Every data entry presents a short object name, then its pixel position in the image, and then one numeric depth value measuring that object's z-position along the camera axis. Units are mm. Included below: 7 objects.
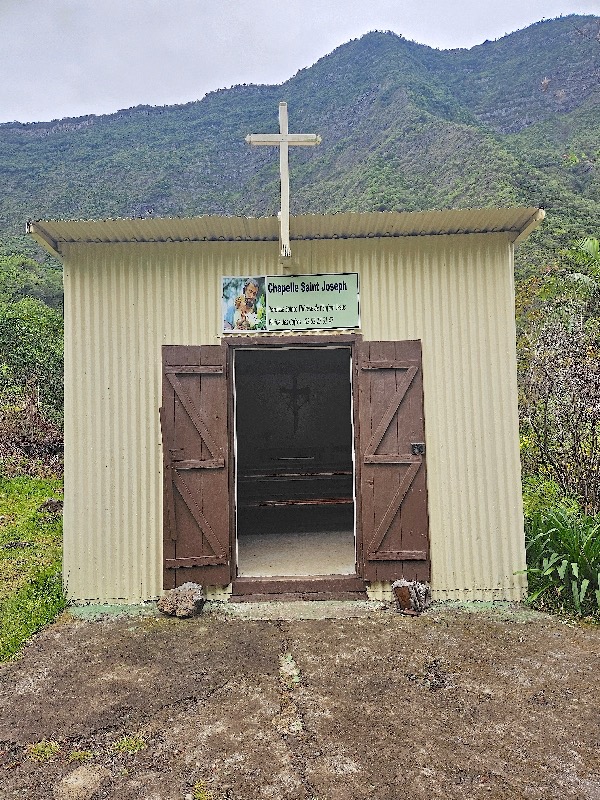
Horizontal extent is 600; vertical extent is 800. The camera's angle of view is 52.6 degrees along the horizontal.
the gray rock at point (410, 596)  4805
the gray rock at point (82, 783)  2721
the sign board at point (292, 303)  5152
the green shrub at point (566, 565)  4762
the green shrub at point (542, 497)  6033
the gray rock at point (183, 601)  4750
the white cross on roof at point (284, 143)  4699
